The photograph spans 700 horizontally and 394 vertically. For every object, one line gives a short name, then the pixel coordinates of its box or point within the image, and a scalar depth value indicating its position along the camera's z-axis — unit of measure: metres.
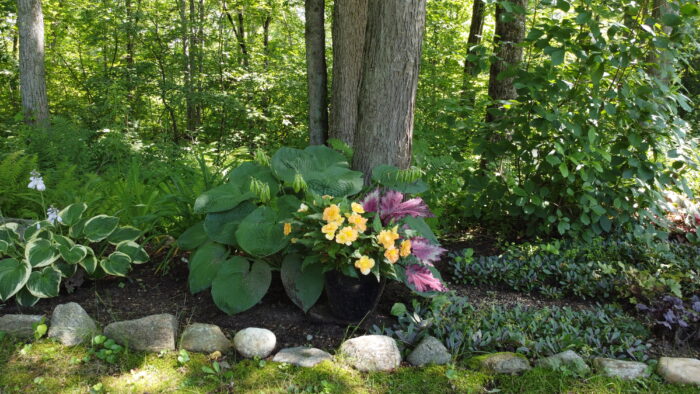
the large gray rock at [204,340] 2.46
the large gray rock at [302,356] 2.33
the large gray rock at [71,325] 2.44
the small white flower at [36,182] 2.61
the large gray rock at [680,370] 2.27
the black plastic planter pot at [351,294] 2.57
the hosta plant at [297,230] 2.40
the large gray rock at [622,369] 2.30
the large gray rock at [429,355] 2.40
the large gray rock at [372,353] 2.34
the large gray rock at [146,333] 2.42
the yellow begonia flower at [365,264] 2.29
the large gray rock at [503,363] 2.33
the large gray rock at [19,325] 2.48
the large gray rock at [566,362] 2.30
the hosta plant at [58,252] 2.60
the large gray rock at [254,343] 2.41
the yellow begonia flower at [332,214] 2.32
